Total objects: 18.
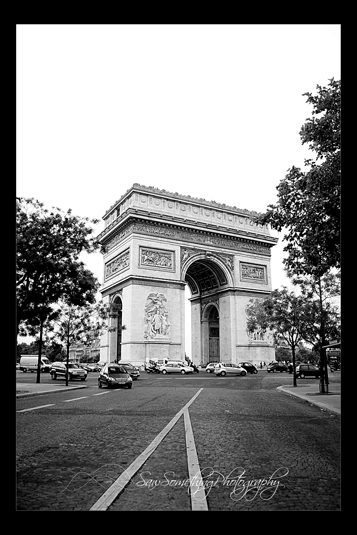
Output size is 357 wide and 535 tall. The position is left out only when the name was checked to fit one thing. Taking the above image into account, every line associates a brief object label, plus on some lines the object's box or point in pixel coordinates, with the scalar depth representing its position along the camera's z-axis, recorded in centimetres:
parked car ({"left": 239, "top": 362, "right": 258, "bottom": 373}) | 5183
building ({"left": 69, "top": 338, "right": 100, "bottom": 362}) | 9479
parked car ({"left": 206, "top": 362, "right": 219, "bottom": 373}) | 5087
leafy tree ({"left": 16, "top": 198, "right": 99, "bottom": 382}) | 1830
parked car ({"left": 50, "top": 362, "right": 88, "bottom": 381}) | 3581
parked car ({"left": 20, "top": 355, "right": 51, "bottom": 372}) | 6158
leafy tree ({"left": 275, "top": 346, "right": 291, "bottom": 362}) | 9856
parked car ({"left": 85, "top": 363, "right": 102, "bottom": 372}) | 6014
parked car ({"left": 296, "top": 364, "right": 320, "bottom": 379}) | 4200
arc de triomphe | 5269
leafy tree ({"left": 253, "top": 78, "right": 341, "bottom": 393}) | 1069
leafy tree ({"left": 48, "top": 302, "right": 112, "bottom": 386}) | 3084
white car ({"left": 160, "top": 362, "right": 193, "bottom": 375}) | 4597
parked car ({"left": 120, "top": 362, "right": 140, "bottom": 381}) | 3584
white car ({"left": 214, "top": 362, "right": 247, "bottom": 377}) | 4500
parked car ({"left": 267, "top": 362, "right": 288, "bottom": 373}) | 5441
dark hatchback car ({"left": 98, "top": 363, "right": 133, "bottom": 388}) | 2473
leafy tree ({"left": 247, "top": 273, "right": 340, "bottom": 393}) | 2145
